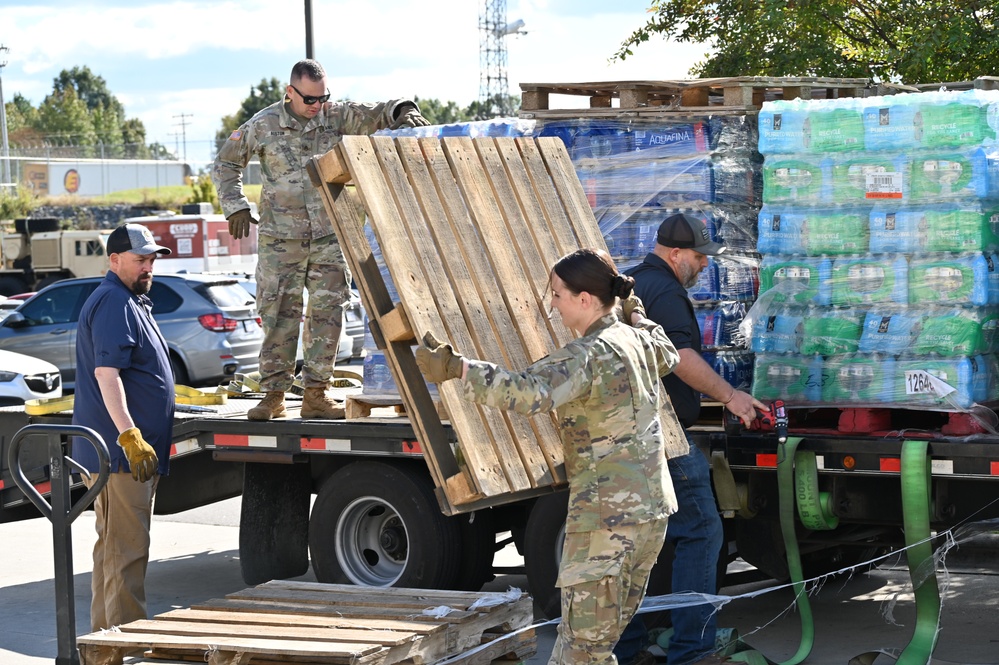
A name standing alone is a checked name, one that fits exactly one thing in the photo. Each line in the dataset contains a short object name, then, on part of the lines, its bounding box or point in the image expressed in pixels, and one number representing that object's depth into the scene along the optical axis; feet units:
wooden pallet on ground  16.57
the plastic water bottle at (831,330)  21.49
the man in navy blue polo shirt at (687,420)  19.86
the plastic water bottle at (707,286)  23.11
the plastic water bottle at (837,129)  21.22
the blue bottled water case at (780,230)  21.81
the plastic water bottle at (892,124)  20.72
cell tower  208.64
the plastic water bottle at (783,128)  21.66
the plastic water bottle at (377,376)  24.84
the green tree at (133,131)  355.97
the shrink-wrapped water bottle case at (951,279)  20.39
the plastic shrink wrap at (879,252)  20.45
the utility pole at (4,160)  201.32
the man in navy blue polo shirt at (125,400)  20.59
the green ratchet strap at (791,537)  20.84
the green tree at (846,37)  35.01
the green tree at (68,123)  324.39
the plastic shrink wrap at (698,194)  22.89
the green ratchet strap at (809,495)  20.97
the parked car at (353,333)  62.80
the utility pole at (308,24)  62.34
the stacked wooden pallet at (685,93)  22.98
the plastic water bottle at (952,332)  20.51
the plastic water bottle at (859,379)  21.06
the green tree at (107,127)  342.34
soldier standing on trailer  24.88
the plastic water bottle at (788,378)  21.75
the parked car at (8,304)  72.23
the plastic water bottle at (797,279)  21.68
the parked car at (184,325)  55.16
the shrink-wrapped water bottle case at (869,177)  20.94
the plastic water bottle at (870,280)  20.99
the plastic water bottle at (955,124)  20.18
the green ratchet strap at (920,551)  19.84
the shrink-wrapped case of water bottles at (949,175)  20.29
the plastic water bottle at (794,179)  21.64
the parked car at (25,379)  47.32
